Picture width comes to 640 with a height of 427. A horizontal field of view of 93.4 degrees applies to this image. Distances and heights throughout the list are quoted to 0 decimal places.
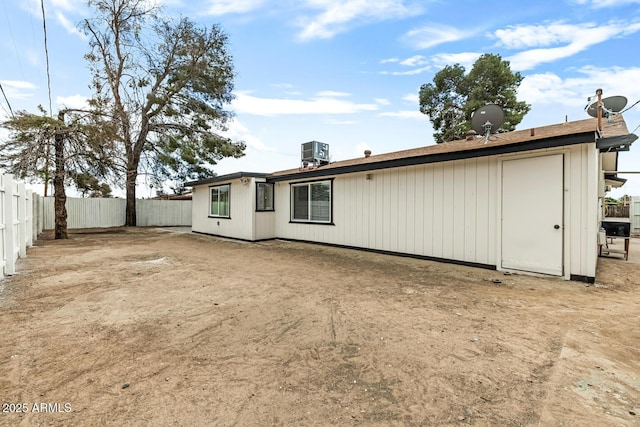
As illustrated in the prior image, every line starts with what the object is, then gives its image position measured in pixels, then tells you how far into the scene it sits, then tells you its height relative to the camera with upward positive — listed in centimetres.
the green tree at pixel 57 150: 936 +195
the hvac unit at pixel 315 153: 1030 +199
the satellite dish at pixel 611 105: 576 +203
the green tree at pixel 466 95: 1627 +666
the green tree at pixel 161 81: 1612 +720
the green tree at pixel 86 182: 1067 +106
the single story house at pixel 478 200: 478 +22
